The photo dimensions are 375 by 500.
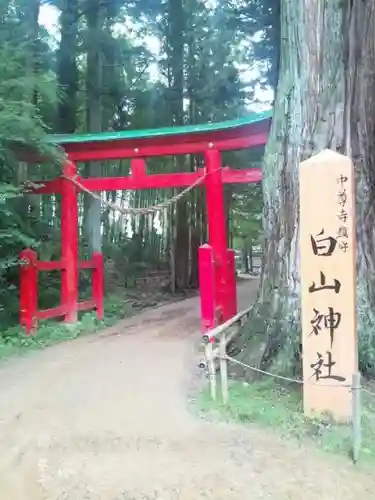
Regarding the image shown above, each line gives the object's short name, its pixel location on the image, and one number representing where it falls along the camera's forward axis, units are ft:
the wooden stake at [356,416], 10.89
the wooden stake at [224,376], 14.08
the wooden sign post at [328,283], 12.75
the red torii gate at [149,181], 26.27
